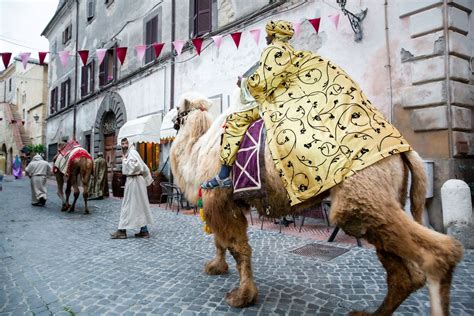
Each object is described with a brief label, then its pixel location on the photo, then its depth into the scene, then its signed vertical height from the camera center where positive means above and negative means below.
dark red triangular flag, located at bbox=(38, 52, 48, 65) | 9.06 +3.23
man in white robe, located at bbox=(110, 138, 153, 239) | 6.21 -0.55
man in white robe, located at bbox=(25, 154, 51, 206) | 10.58 -0.27
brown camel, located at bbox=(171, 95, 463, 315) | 2.08 -0.39
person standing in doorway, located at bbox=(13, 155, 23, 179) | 24.68 +0.15
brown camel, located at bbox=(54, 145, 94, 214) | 9.48 -0.09
